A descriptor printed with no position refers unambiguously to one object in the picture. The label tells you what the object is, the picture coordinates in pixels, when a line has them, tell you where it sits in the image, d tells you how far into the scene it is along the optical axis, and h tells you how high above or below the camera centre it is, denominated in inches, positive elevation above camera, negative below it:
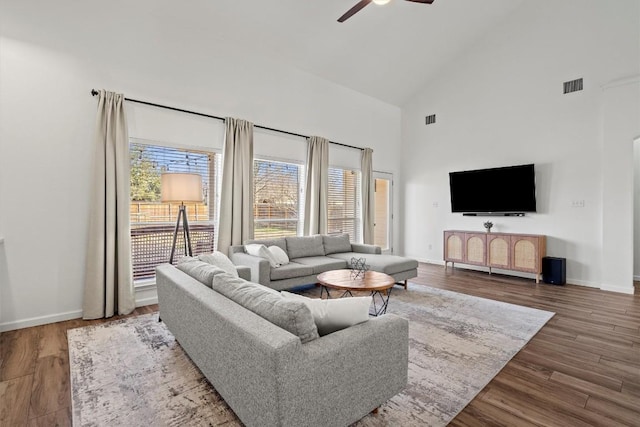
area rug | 74.9 -47.7
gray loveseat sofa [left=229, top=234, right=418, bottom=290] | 163.0 -27.1
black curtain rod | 153.1 +57.3
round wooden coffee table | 126.7 -28.6
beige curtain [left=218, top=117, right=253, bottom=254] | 183.0 +17.7
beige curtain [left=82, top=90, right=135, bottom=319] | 141.3 -3.7
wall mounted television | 223.3 +20.7
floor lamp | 142.9 +12.6
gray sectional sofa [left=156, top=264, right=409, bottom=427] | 53.4 -28.8
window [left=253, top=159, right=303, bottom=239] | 209.0 +11.7
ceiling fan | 138.7 +96.4
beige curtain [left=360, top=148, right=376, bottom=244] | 269.3 +17.2
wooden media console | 211.5 -24.4
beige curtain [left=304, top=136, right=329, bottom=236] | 228.1 +18.3
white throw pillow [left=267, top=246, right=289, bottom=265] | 173.1 -22.4
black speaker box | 203.9 -35.5
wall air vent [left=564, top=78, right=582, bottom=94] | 206.2 +88.5
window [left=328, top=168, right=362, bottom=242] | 258.1 +11.1
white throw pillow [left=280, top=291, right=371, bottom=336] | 67.4 -21.4
